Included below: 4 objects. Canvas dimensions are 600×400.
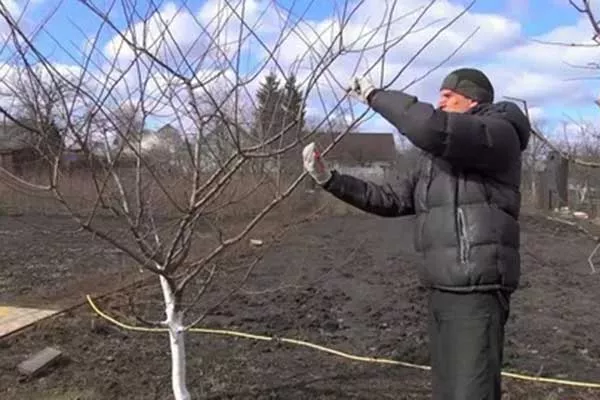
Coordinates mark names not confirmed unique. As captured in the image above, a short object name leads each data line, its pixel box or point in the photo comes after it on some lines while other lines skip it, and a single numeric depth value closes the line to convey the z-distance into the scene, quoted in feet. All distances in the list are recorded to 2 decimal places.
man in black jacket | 8.16
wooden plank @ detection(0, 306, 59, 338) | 18.93
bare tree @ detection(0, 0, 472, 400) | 9.52
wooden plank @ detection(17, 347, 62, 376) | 14.71
